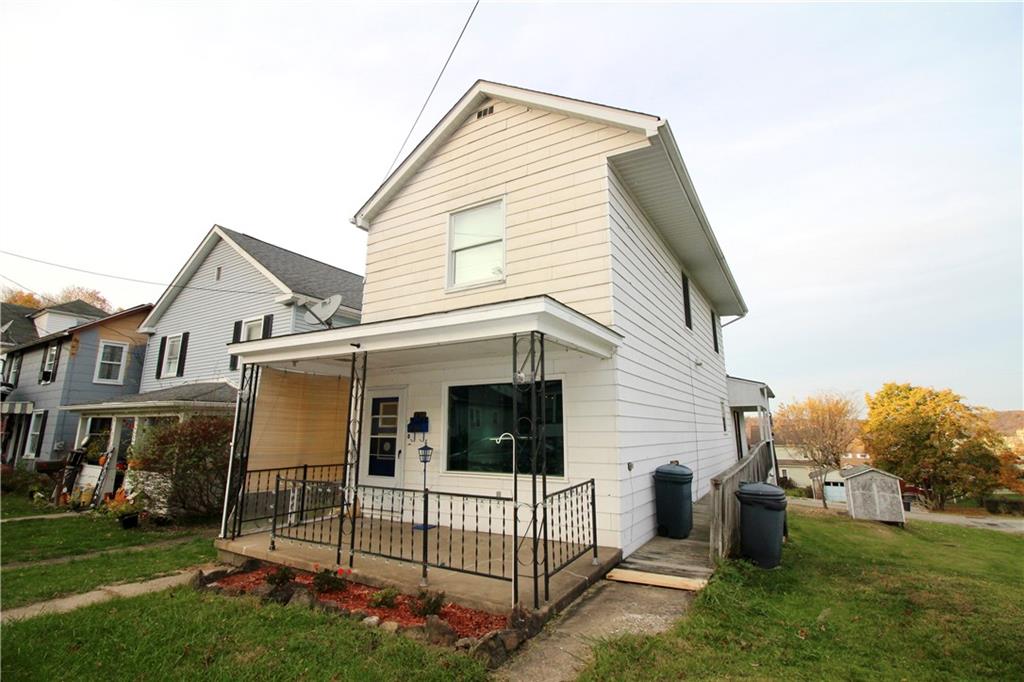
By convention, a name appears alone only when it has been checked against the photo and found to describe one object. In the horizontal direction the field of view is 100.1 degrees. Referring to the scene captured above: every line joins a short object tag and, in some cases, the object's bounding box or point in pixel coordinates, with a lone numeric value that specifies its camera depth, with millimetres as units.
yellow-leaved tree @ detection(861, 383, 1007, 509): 20281
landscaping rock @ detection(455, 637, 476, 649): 3494
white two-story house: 5754
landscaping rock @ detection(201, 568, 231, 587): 5368
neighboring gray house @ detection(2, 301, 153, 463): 17781
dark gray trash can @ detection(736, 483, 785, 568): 5691
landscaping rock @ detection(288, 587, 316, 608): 4484
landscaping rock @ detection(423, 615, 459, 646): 3559
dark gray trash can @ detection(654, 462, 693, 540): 6629
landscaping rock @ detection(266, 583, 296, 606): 4613
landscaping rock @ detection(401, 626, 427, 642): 3662
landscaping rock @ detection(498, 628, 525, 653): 3482
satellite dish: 8492
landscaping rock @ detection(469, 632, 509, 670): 3290
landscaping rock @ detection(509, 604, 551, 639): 3727
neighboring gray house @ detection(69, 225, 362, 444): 12773
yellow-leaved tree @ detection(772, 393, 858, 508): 29938
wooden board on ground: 4763
